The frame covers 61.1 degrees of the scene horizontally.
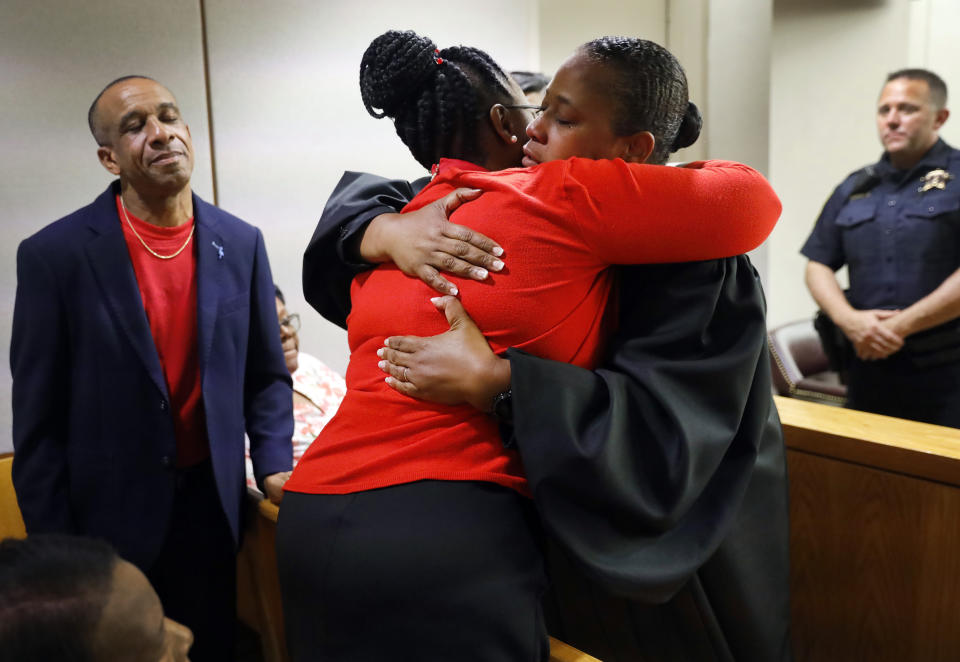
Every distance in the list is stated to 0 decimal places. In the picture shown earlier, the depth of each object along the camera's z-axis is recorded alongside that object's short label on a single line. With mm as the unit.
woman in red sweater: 985
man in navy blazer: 1676
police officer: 2703
